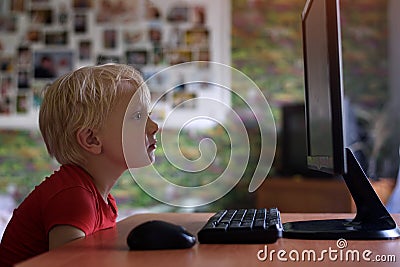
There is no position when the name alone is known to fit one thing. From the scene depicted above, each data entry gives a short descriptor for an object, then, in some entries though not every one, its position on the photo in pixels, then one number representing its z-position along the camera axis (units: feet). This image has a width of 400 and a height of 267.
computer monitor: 2.70
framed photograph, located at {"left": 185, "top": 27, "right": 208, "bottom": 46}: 10.93
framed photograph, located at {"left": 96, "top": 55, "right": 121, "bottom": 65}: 10.97
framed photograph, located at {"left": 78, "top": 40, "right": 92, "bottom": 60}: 11.16
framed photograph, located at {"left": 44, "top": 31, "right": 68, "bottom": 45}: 11.22
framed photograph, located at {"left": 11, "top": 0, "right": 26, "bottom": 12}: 11.30
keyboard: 2.77
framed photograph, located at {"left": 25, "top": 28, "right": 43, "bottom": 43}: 11.27
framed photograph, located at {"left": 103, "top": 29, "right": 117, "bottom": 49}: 11.12
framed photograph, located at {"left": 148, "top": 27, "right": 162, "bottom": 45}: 11.07
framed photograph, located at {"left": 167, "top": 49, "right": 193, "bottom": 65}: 11.00
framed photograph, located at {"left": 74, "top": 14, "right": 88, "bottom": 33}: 11.21
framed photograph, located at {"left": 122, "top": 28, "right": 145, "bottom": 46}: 11.09
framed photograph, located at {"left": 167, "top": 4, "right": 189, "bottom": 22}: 11.03
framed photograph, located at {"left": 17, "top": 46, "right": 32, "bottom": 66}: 11.23
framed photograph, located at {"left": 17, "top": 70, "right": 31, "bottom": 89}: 11.21
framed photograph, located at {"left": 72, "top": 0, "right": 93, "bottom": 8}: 11.21
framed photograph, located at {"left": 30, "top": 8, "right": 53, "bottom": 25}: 11.27
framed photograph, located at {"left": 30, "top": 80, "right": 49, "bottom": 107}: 11.10
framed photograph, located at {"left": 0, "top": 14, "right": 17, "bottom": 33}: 11.25
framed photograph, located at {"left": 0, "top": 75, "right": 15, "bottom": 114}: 11.12
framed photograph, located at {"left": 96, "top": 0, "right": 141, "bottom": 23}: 11.12
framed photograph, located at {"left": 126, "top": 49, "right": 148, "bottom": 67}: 11.03
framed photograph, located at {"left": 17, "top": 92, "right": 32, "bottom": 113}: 11.10
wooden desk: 2.31
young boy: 3.33
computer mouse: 2.58
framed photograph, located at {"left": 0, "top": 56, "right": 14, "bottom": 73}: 11.23
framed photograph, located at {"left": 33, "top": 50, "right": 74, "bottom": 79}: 11.23
